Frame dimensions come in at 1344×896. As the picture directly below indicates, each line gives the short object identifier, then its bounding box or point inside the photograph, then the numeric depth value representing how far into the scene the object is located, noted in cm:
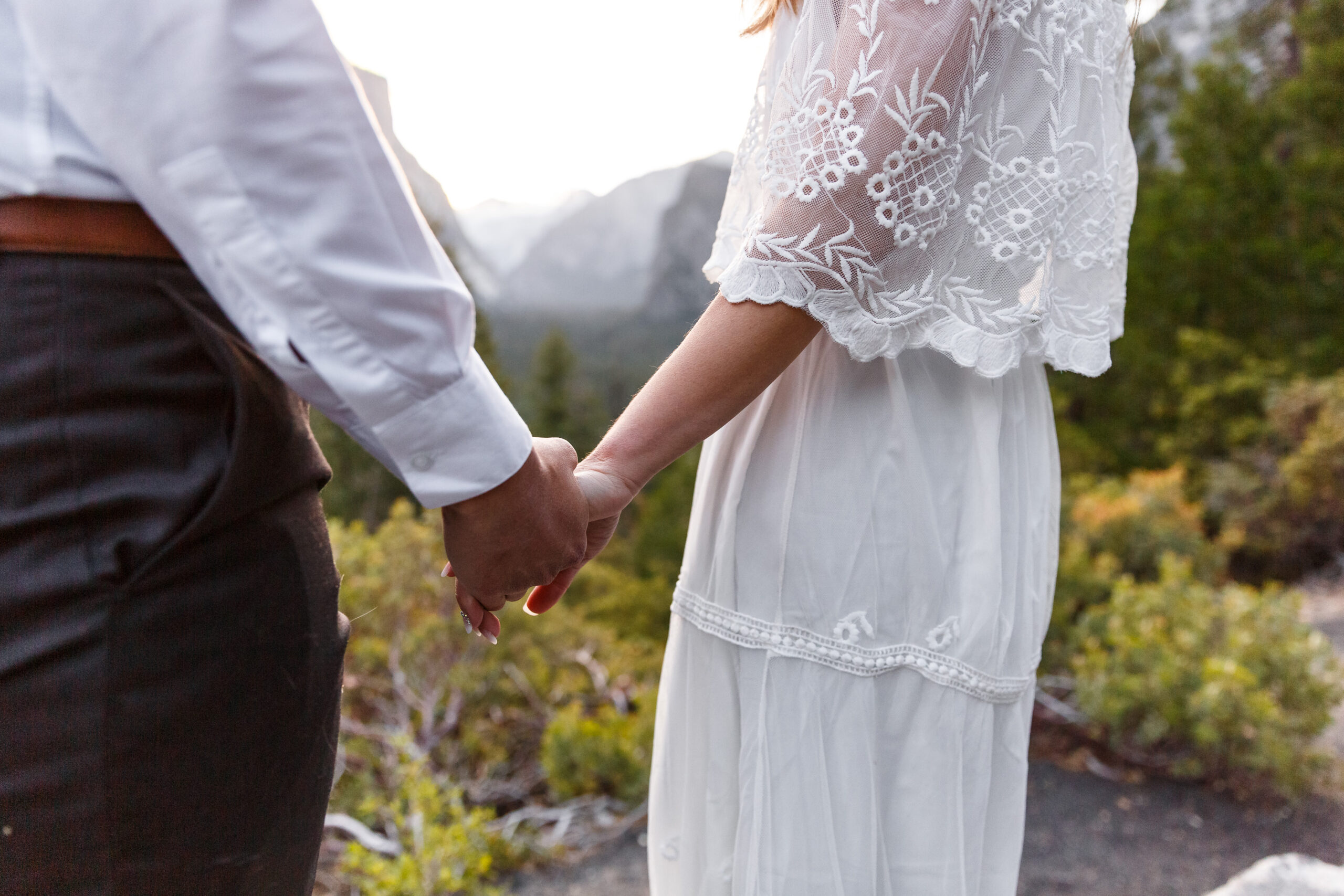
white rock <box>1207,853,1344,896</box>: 208
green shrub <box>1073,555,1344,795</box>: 316
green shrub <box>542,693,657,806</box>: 315
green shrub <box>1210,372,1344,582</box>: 604
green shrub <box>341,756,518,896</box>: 235
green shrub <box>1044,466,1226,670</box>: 527
